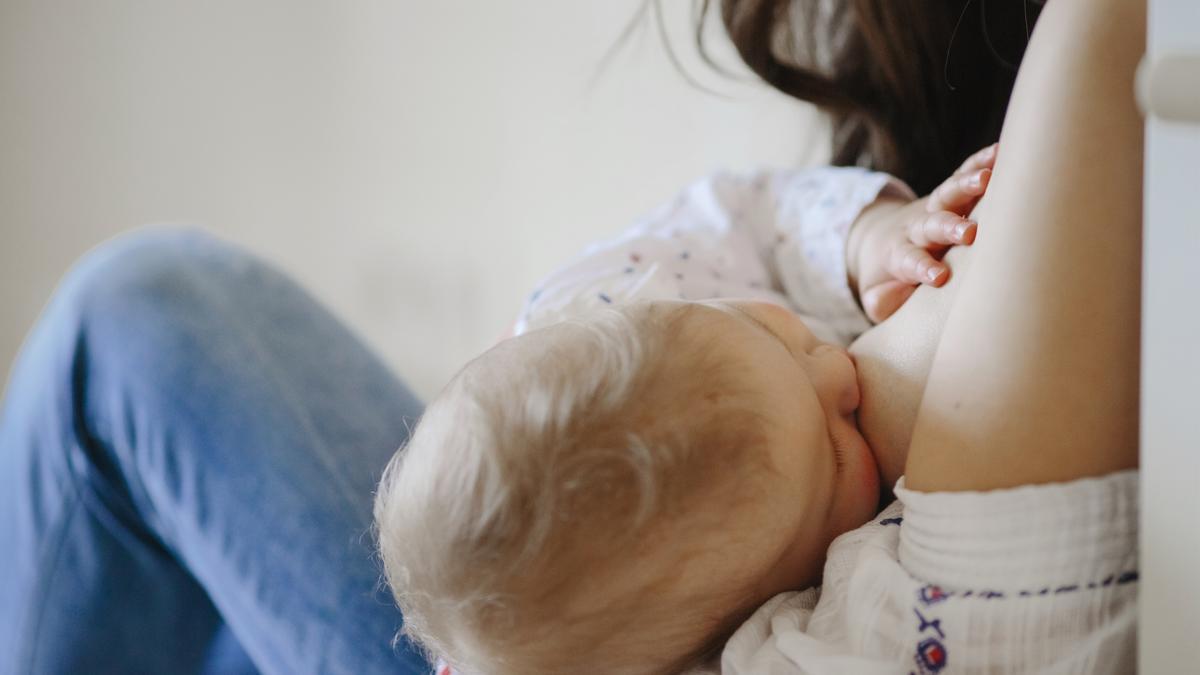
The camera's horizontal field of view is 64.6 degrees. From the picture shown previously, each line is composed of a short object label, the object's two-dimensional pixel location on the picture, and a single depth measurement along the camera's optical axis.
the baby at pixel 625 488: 0.49
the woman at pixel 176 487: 0.73
